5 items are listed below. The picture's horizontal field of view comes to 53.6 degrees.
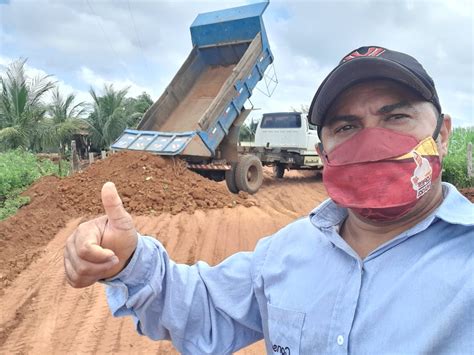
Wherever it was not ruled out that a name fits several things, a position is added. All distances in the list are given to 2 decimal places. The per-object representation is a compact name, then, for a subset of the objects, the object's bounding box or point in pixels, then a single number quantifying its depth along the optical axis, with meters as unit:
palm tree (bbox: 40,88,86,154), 21.80
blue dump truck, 10.32
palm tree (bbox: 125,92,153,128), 29.16
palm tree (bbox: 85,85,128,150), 27.98
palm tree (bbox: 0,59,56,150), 20.70
